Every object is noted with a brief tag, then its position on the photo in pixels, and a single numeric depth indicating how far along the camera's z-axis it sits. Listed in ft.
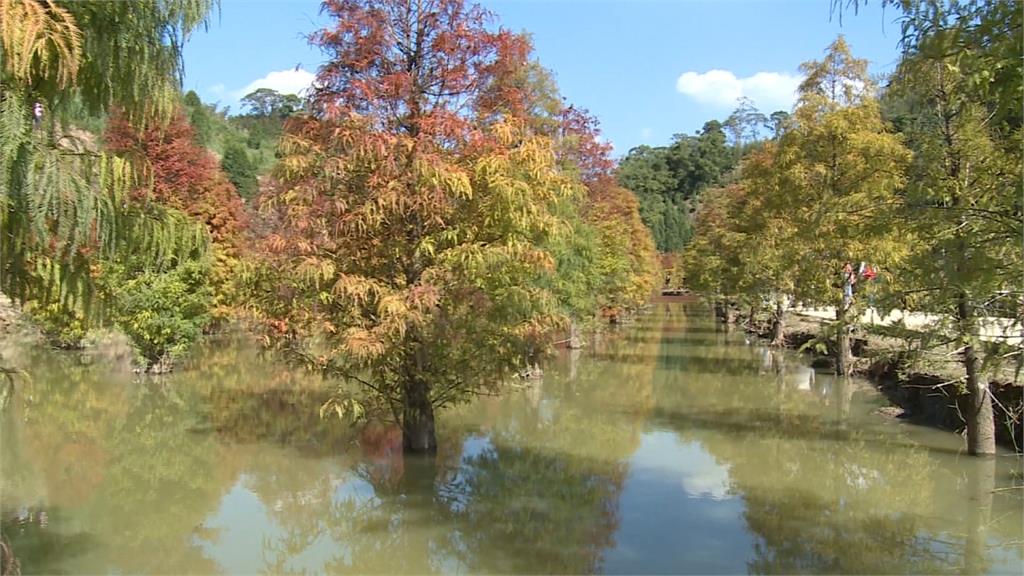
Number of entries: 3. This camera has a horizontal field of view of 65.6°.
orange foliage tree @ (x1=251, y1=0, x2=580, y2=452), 31.14
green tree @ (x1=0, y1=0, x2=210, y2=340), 12.42
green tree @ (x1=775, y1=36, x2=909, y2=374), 48.11
